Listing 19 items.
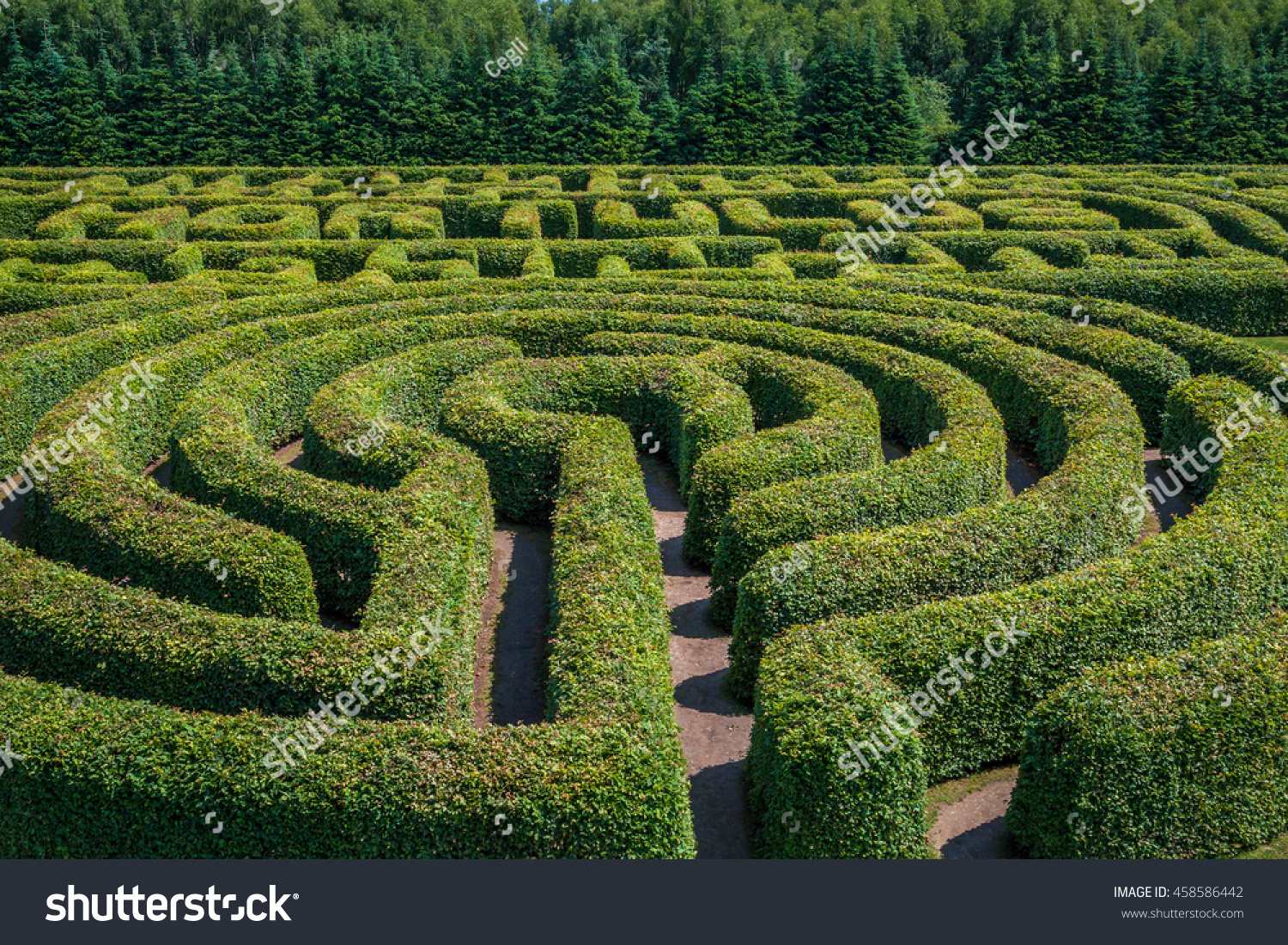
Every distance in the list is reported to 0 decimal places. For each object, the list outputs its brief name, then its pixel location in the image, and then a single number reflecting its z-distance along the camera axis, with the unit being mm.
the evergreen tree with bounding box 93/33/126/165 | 72625
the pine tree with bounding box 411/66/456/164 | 71688
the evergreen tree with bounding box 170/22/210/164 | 72625
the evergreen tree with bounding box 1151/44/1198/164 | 70562
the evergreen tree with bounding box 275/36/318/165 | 71562
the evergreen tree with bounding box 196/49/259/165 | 72375
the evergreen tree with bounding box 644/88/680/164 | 72000
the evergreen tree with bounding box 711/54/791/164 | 70688
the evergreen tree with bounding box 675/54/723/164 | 71125
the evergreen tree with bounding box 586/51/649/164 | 70625
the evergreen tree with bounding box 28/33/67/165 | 72188
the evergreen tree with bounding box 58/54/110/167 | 71938
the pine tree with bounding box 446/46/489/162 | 71938
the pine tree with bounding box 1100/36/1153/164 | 69750
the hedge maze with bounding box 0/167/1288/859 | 13375
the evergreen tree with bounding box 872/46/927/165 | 70688
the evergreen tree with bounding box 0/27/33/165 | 71812
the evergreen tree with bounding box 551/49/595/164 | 71125
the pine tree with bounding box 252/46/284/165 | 71812
